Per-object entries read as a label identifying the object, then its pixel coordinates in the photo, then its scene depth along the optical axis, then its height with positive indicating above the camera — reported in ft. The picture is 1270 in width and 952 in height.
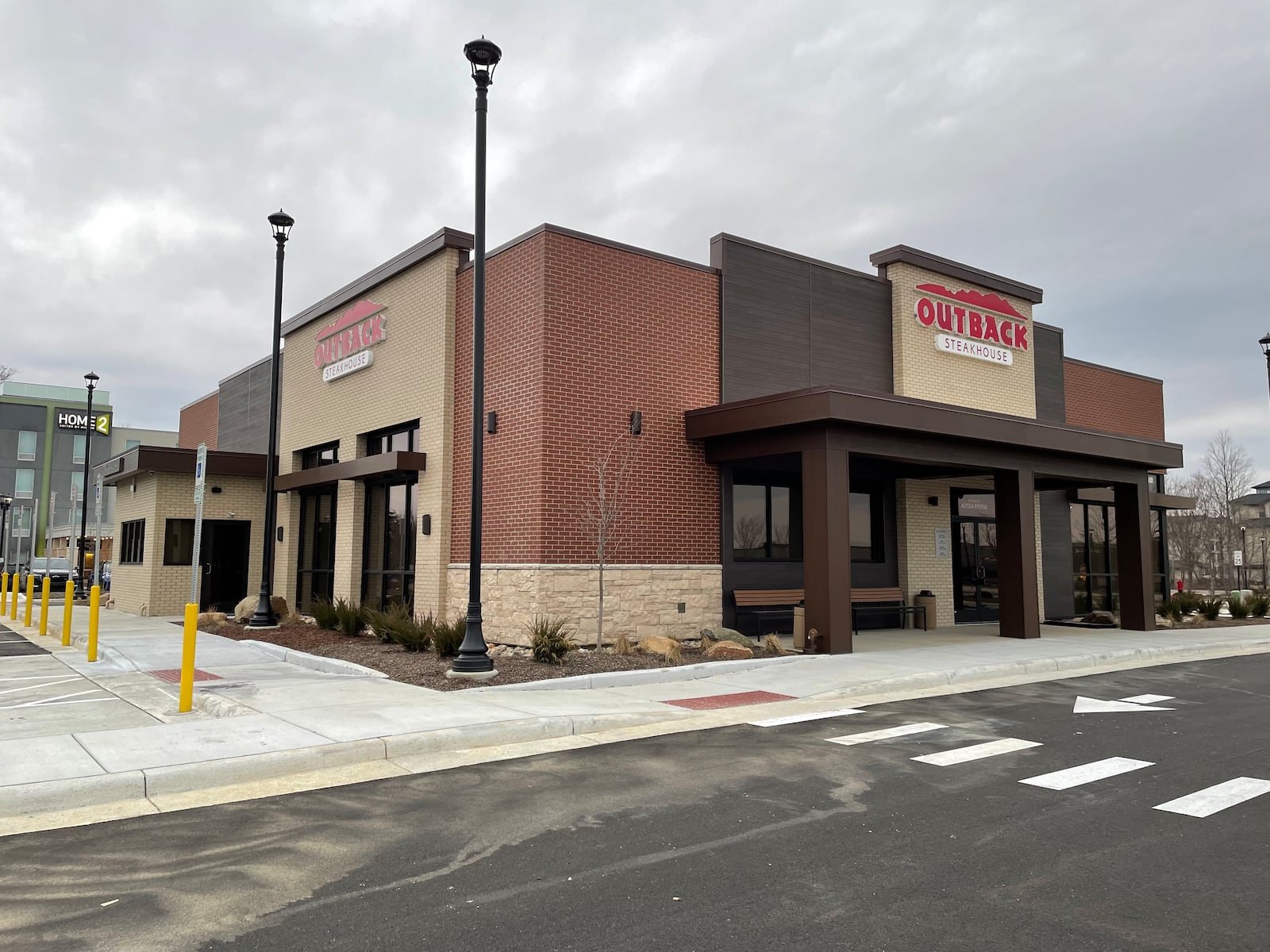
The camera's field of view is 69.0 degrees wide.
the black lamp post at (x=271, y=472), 62.03 +6.39
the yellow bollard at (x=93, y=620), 45.32 -2.89
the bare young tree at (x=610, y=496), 50.88 +3.73
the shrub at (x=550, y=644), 42.75 -3.81
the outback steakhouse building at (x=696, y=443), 50.49 +7.33
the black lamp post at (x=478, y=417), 38.96 +6.13
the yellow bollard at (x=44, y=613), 62.80 -3.58
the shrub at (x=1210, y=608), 76.64 -3.62
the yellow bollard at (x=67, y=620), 55.98 -3.62
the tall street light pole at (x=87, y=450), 97.85 +13.10
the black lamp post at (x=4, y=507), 140.15 +8.21
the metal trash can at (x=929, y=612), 66.18 -3.42
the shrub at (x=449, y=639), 44.47 -3.69
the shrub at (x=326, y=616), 59.82 -3.54
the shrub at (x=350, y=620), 56.43 -3.51
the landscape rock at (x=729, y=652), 45.91 -4.41
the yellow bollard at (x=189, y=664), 32.04 -3.57
